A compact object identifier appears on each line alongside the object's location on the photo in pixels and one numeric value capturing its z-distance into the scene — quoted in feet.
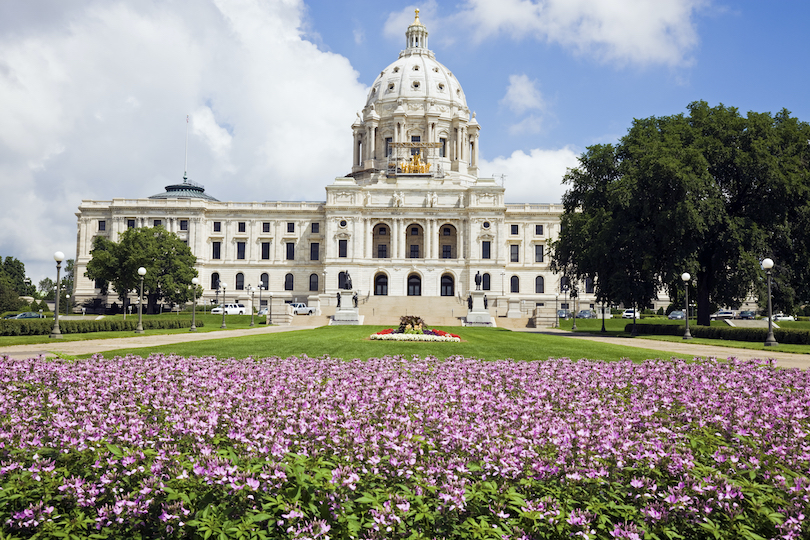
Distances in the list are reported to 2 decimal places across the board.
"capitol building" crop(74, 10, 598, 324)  311.27
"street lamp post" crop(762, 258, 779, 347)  106.11
